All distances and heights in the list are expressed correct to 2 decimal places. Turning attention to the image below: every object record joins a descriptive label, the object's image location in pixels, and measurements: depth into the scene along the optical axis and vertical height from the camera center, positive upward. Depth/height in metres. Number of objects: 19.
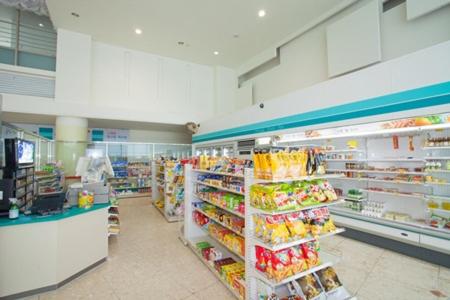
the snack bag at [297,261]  2.02 -1.01
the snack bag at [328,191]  2.27 -0.38
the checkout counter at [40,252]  2.46 -1.14
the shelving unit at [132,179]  8.70 -0.87
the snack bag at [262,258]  2.00 -0.98
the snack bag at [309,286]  2.06 -1.29
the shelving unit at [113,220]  3.99 -1.22
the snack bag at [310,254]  2.12 -0.99
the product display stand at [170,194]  5.48 -0.97
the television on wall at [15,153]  2.79 +0.10
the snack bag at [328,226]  2.20 -0.74
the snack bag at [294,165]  2.03 -0.08
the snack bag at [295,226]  2.02 -0.67
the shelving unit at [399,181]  3.43 -0.49
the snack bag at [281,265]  1.91 -1.00
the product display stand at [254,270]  2.00 -1.12
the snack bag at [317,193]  2.20 -0.39
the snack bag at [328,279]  2.22 -1.31
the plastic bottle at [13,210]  2.57 -0.61
